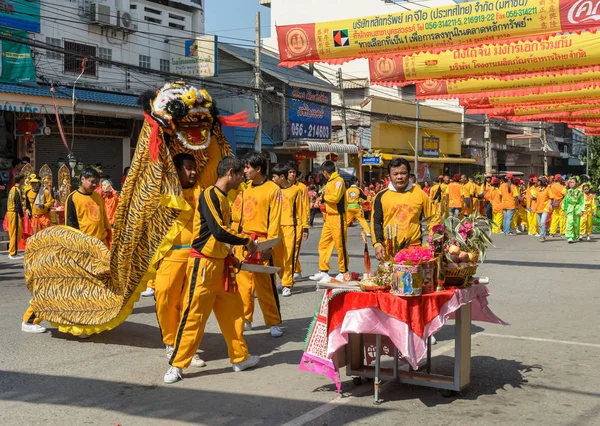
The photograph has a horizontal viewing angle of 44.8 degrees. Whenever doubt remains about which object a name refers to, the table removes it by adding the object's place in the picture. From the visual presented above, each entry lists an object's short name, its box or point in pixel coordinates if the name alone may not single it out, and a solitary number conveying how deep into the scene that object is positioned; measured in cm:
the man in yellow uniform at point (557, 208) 2019
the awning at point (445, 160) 4128
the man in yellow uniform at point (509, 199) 2108
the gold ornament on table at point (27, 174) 1459
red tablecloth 506
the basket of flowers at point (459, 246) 531
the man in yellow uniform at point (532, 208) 2083
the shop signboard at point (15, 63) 2058
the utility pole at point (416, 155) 3730
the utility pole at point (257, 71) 2398
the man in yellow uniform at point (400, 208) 683
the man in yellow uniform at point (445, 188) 2221
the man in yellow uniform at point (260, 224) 743
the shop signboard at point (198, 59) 2797
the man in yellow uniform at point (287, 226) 1021
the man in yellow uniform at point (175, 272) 623
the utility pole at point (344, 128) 3472
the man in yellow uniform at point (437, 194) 2238
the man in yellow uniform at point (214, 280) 577
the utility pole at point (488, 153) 3859
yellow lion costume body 631
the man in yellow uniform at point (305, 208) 1084
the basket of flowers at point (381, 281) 519
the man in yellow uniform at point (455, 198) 2325
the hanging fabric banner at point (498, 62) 1233
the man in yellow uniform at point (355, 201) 1360
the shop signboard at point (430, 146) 4306
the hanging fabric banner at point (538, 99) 1653
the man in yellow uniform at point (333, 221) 1116
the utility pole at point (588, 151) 5358
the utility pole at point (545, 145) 5586
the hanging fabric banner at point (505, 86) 1564
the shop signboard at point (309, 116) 3303
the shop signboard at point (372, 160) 3328
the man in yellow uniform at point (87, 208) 866
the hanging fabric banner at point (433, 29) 1019
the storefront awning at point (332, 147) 3144
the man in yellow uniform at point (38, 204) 1429
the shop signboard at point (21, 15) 2114
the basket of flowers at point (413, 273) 504
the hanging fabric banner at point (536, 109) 1919
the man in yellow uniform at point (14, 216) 1511
